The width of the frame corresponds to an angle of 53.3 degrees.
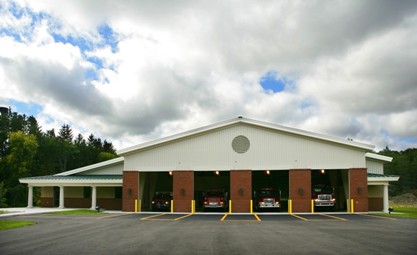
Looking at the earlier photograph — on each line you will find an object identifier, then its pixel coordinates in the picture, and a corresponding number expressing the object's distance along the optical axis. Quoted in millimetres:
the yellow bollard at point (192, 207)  32178
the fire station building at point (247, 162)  31312
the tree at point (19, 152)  63000
